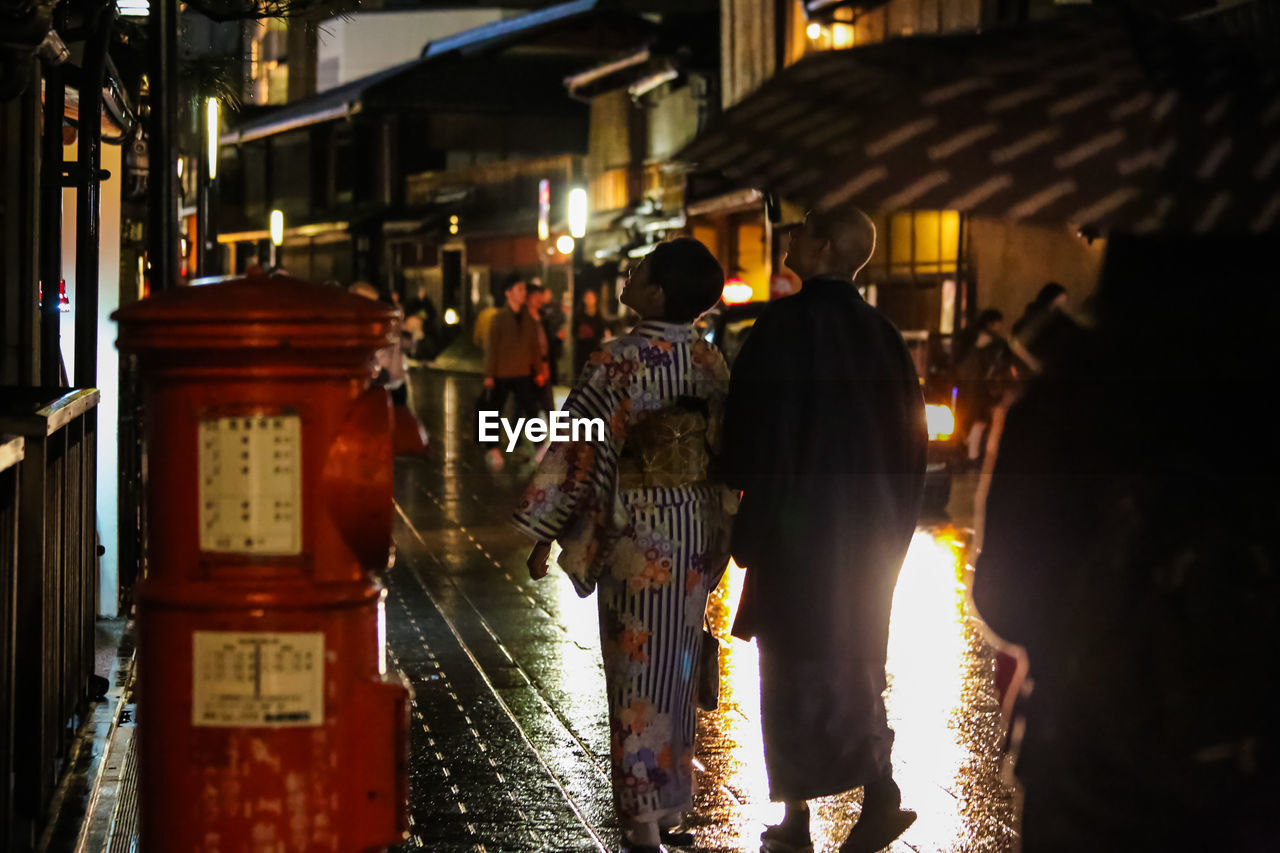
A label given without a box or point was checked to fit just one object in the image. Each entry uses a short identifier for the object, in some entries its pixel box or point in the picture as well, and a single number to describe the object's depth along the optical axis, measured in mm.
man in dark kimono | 5074
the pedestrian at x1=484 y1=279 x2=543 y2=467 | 18156
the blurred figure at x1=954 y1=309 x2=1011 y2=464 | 16312
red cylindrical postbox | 3732
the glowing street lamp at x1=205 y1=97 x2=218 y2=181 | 16828
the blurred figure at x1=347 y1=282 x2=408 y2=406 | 14609
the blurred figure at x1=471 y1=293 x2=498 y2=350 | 19047
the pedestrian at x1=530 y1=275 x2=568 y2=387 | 30250
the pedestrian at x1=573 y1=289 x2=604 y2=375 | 32188
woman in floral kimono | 5039
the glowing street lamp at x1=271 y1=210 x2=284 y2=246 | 35838
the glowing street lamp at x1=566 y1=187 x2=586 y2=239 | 35312
